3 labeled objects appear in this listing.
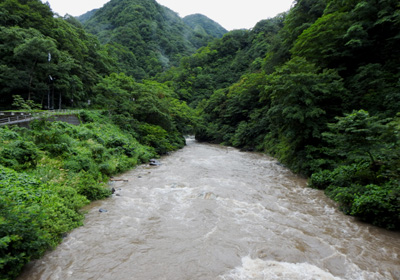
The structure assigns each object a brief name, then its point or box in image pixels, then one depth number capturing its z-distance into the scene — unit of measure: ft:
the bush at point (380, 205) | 23.04
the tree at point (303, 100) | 42.22
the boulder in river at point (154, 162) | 60.11
